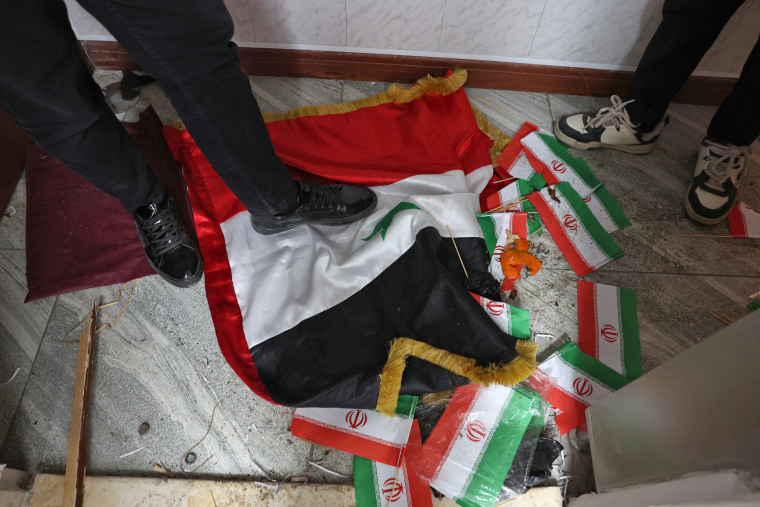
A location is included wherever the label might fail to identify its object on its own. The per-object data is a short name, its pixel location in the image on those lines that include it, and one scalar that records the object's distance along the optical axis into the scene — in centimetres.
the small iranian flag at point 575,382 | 95
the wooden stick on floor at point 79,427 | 85
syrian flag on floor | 95
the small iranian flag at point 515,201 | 120
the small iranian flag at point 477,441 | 86
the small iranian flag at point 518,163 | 126
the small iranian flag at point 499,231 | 111
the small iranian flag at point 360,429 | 90
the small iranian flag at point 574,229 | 115
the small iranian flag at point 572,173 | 122
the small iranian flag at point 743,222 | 120
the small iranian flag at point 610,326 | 102
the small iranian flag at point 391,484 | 86
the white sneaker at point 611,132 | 130
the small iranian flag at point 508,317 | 103
